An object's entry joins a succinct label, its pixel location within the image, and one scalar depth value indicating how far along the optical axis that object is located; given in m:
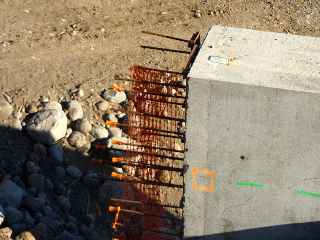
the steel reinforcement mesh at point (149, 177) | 9.18
